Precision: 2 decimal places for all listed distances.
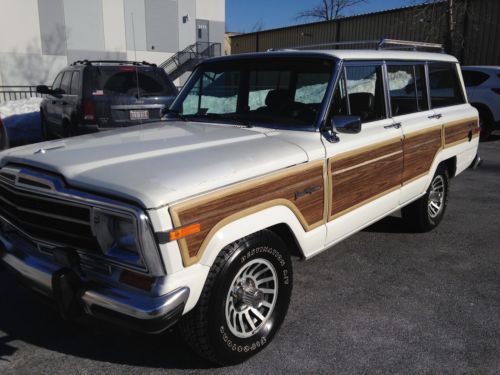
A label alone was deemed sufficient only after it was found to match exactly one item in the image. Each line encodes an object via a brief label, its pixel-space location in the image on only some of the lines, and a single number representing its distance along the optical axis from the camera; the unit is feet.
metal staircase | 81.71
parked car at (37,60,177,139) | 25.20
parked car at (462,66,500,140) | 36.88
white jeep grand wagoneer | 7.60
